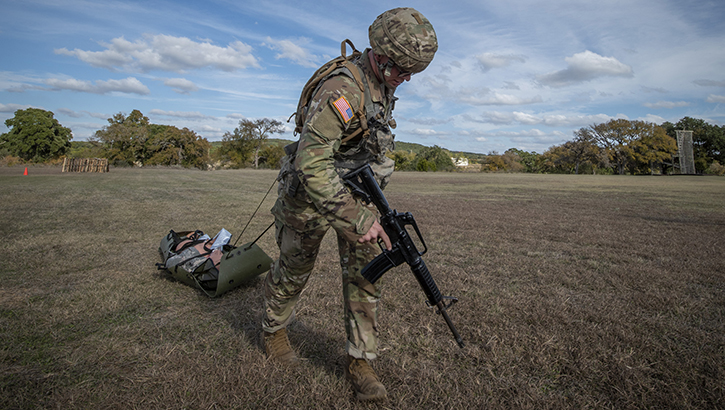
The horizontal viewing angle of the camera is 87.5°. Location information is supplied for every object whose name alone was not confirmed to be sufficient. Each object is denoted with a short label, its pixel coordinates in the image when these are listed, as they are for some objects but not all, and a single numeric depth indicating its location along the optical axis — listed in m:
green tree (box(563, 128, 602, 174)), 61.78
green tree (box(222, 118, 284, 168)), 68.19
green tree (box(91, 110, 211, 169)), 58.25
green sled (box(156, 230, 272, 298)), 4.35
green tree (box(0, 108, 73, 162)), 55.88
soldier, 2.24
